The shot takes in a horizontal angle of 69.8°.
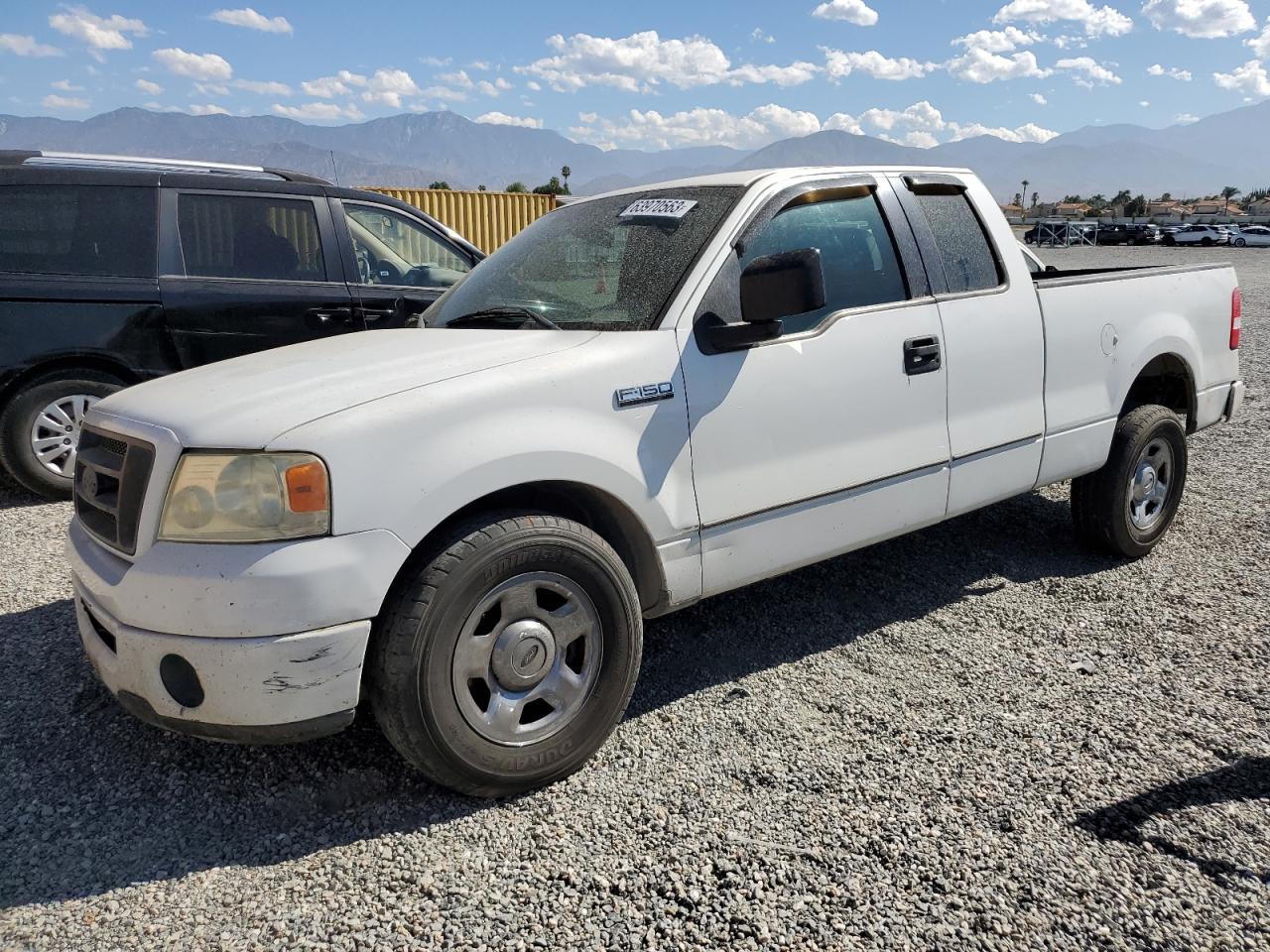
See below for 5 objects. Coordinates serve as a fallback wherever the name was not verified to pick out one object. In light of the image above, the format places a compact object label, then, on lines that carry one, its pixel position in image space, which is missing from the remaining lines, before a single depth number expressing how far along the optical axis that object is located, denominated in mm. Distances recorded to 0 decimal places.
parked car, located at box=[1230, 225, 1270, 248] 50872
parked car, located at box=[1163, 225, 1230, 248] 52031
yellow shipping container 22109
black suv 5531
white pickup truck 2348
